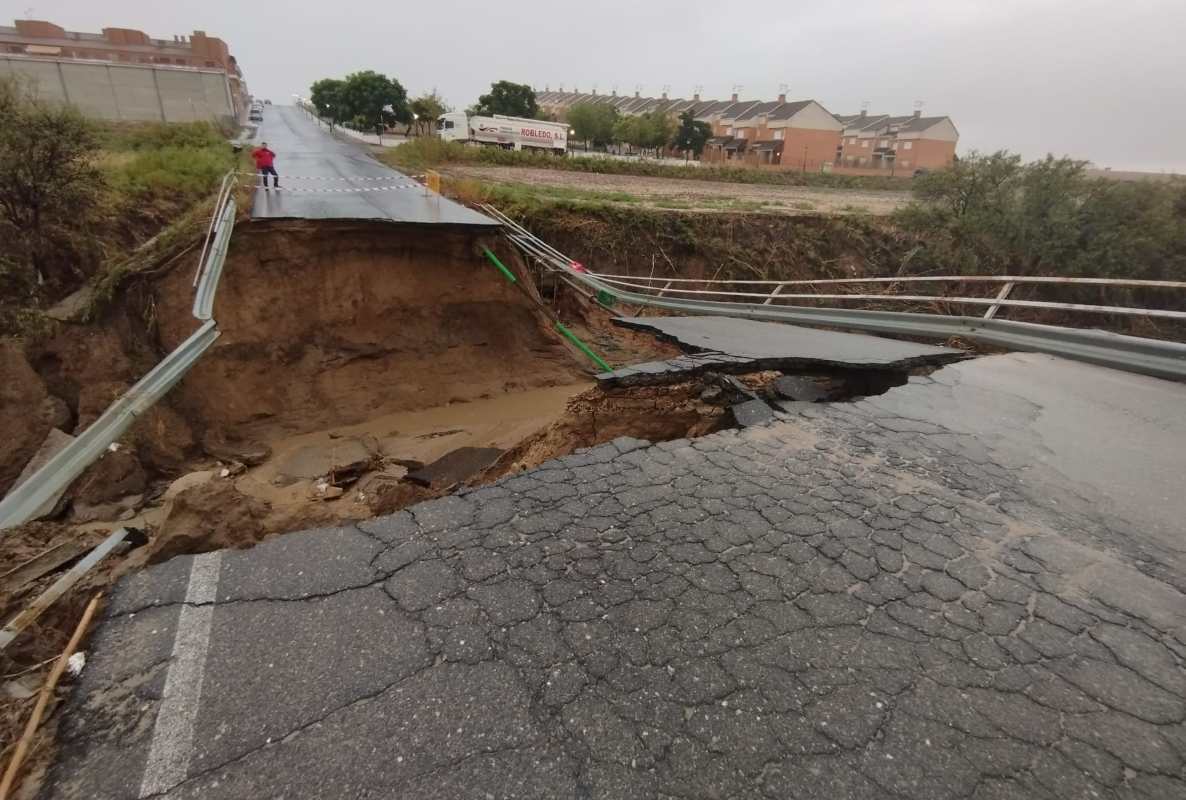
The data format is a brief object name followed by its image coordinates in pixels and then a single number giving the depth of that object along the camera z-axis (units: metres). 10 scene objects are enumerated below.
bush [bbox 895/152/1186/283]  17.05
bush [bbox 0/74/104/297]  9.34
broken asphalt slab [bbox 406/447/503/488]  8.42
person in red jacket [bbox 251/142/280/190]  12.84
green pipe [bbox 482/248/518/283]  11.78
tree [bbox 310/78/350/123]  58.19
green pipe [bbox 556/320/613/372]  10.70
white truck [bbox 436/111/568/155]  40.94
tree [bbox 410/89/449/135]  41.41
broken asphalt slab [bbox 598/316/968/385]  5.79
